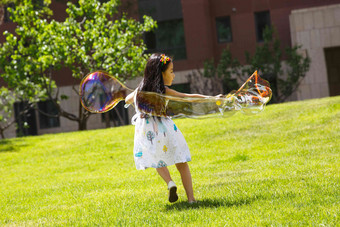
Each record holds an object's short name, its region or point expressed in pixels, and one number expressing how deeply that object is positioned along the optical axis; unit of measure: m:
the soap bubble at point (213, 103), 9.18
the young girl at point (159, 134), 9.25
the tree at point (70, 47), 31.49
